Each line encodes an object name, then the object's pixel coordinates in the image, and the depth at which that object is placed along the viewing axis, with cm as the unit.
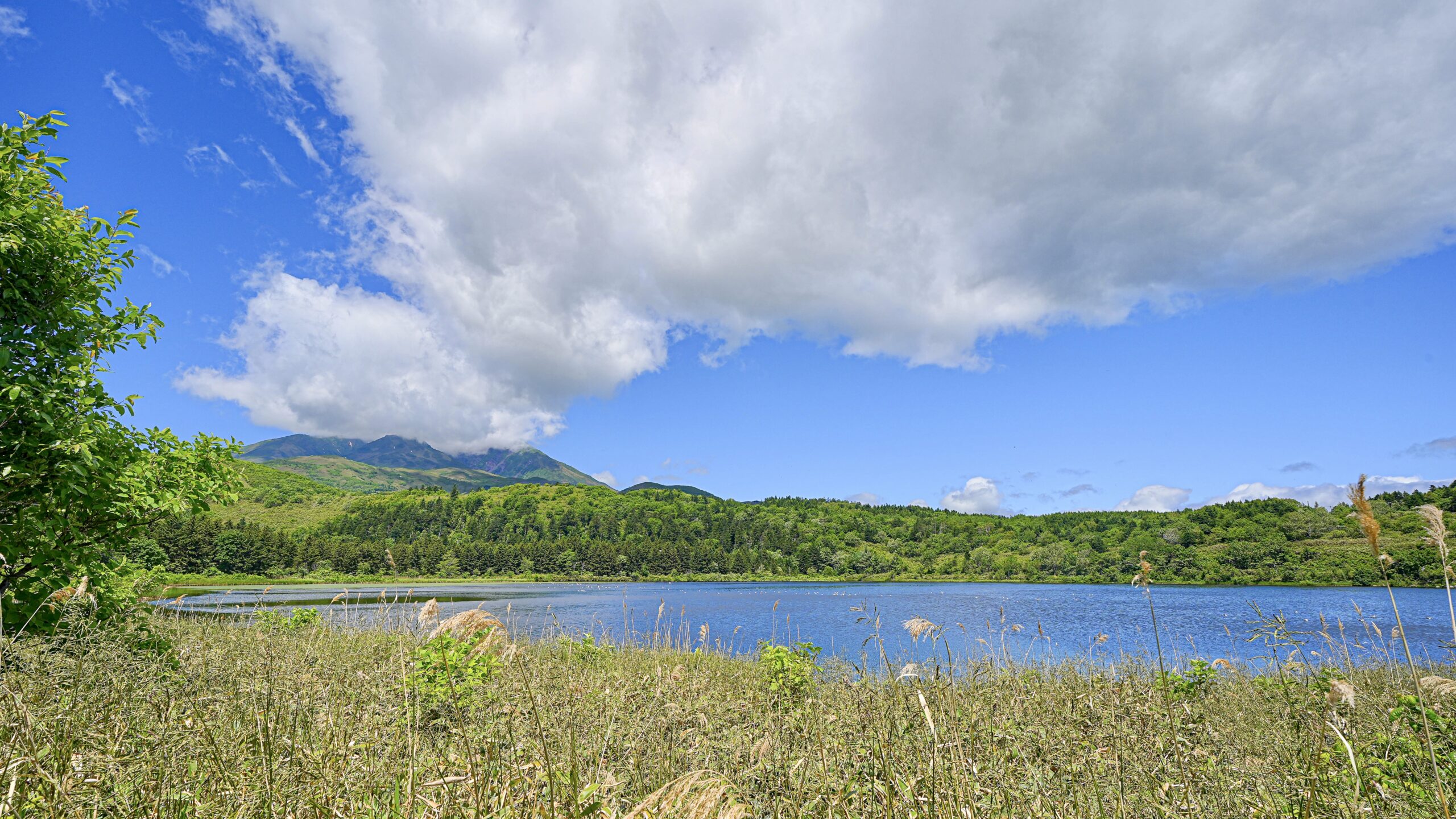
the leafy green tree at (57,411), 592
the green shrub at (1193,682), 774
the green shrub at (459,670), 674
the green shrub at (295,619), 1614
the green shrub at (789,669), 891
